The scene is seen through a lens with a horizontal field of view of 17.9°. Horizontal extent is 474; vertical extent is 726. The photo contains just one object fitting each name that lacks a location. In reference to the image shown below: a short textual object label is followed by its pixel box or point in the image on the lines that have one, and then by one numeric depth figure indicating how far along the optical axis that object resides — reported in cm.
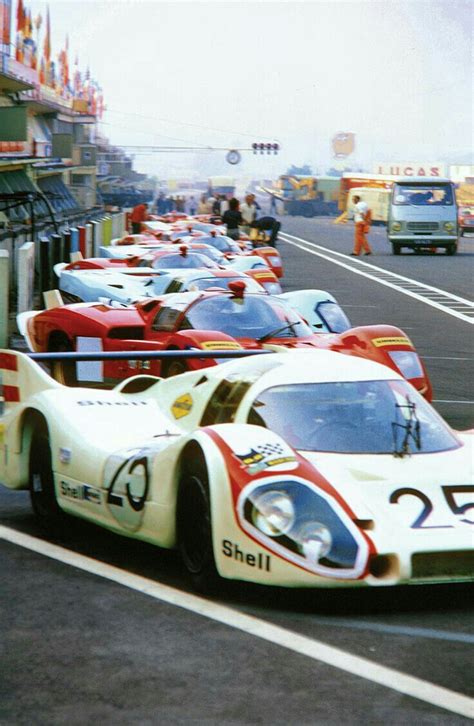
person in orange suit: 4504
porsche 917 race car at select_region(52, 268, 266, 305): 1814
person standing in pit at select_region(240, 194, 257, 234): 3853
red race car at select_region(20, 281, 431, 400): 1270
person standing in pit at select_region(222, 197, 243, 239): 3541
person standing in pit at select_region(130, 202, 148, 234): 4356
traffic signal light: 13938
